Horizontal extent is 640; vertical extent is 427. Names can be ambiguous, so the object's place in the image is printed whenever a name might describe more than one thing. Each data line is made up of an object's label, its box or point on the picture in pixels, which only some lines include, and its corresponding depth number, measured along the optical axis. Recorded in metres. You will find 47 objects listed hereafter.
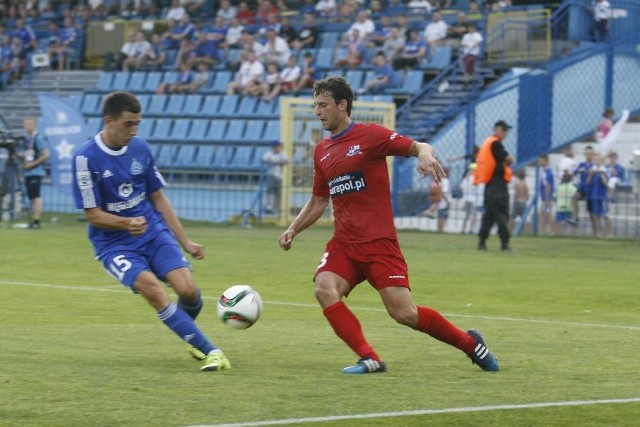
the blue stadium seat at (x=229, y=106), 35.19
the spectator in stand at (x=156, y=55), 38.50
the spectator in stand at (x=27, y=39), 42.11
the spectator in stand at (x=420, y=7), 34.43
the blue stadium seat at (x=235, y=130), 34.09
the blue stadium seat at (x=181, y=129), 35.53
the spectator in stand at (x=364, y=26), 33.97
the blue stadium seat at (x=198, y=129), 35.09
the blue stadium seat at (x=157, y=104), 36.75
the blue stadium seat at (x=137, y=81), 37.97
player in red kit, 9.05
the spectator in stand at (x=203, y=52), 37.38
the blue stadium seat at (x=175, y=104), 36.50
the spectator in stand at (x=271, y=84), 34.19
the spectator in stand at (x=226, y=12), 38.88
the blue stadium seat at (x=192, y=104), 36.12
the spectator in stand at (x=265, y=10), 37.78
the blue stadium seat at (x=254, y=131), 33.59
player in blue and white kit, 9.20
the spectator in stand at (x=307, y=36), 35.46
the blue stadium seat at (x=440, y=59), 32.47
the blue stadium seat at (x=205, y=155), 32.09
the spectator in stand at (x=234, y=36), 37.31
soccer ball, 9.66
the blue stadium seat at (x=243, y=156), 31.72
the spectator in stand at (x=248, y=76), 34.66
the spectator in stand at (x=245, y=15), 37.88
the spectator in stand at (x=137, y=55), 38.97
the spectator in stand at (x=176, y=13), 39.62
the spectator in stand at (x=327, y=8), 36.59
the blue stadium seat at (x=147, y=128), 36.12
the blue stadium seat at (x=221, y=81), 36.12
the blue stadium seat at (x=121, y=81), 38.50
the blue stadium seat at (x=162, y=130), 35.75
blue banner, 28.91
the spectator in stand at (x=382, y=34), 33.50
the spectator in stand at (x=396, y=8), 35.25
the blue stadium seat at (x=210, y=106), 35.56
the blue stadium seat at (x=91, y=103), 37.59
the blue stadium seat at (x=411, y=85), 32.34
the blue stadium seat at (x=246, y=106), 34.81
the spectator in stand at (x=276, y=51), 35.06
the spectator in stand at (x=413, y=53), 32.69
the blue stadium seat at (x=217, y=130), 34.62
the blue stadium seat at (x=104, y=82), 38.49
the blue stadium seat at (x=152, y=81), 37.66
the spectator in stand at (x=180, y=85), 36.81
